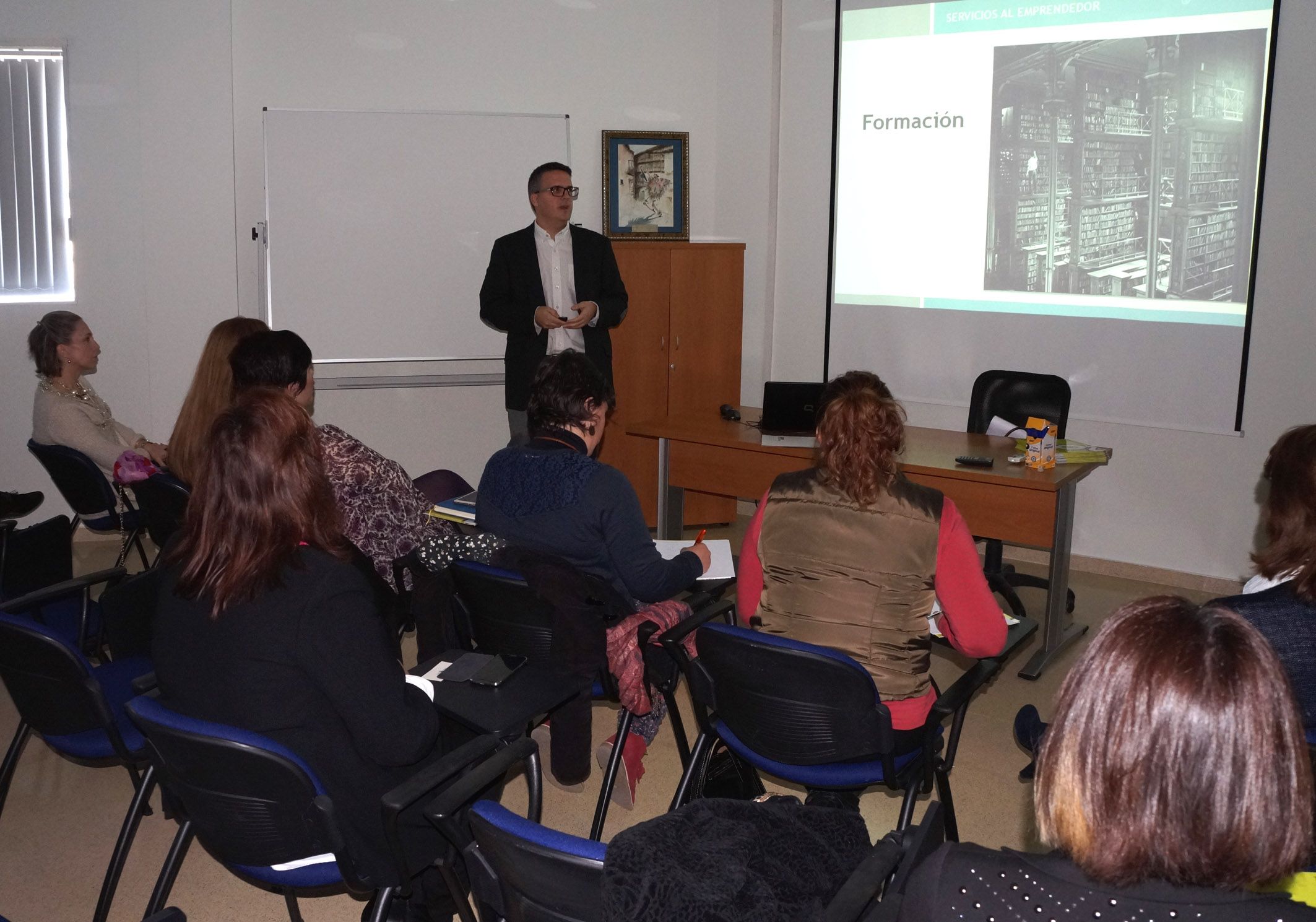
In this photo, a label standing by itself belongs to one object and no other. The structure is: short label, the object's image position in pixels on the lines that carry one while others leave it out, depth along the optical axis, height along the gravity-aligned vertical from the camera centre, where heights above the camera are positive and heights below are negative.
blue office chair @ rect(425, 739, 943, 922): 1.38 -0.79
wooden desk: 3.83 -0.65
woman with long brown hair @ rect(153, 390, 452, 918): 1.81 -0.56
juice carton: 3.88 -0.49
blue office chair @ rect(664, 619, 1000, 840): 2.14 -0.84
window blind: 5.31 +0.52
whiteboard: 5.49 +0.39
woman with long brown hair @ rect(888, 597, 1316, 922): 1.04 -0.45
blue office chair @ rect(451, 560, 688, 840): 2.57 -0.79
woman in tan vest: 2.31 -0.54
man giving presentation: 5.04 +0.05
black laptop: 4.42 -0.41
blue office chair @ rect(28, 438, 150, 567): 3.99 -0.76
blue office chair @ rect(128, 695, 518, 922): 1.70 -0.84
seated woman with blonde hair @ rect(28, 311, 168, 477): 4.26 -0.43
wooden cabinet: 5.54 -0.21
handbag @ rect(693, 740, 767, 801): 2.64 -1.16
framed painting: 5.80 +0.62
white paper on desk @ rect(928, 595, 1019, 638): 2.48 -0.71
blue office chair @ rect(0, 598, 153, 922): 2.18 -0.89
